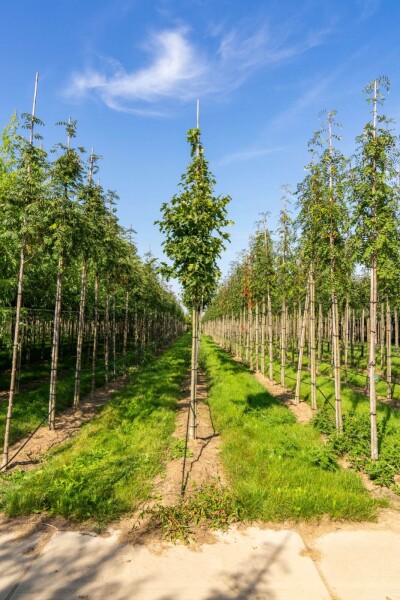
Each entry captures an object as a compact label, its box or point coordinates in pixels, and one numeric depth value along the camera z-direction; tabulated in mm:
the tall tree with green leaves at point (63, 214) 11984
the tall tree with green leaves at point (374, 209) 9703
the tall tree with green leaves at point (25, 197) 10062
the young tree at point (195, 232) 10820
